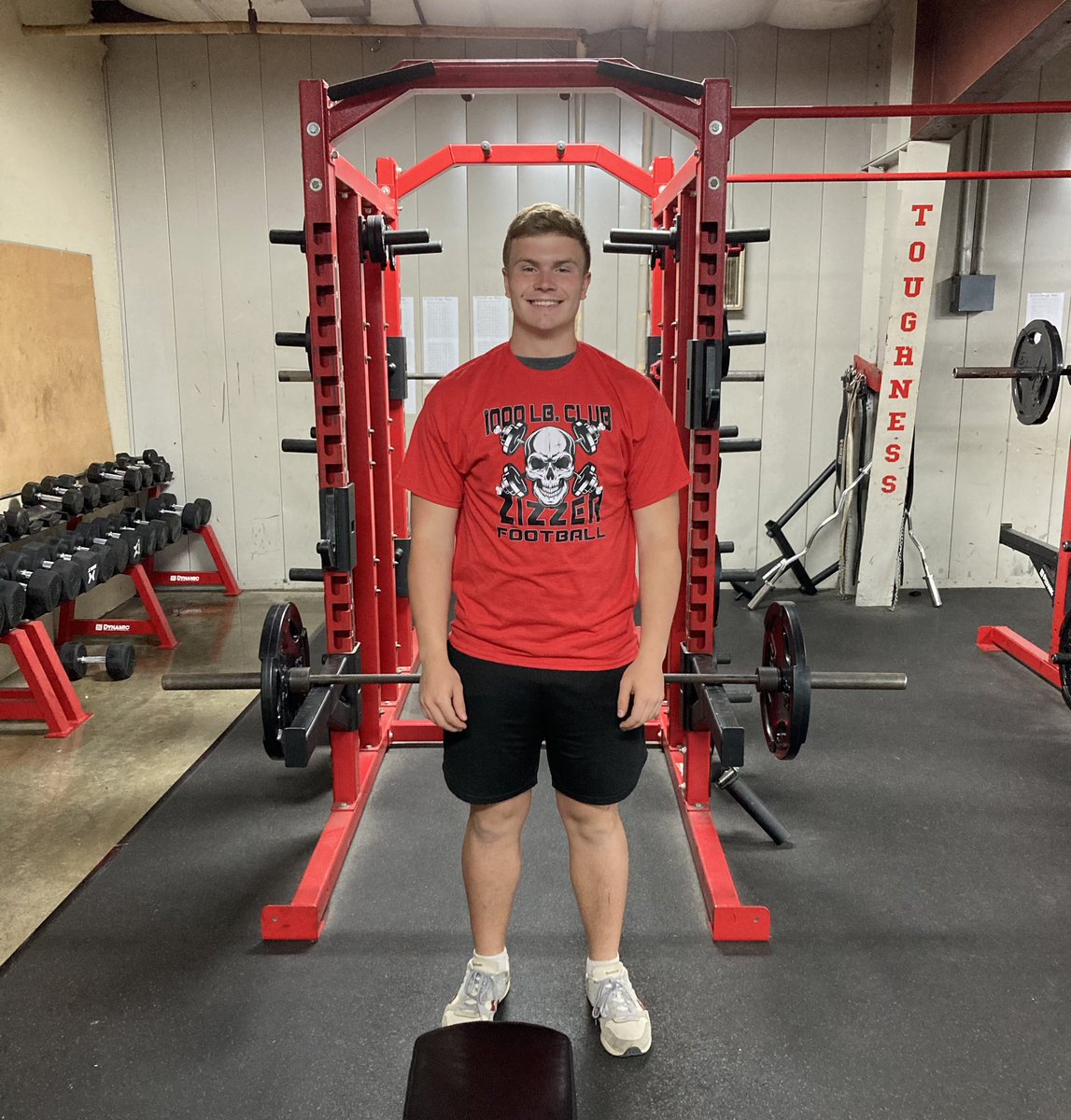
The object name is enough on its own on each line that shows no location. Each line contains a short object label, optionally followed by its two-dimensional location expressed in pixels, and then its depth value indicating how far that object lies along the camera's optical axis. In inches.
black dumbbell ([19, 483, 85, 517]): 127.2
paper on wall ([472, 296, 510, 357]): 163.0
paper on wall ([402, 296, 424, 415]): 163.6
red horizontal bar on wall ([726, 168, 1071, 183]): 93.7
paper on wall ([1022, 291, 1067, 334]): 159.5
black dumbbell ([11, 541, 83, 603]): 114.4
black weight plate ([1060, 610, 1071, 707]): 103.5
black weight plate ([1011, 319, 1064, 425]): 111.9
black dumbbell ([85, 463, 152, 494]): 143.9
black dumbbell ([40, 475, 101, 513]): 132.1
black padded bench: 38.5
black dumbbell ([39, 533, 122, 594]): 120.3
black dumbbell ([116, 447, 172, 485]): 154.4
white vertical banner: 141.6
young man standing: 50.1
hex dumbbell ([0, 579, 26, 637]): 102.7
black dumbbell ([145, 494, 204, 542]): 155.3
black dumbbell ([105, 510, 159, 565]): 137.6
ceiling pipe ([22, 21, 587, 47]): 144.5
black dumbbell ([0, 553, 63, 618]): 109.3
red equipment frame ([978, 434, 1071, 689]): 116.0
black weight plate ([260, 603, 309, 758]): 64.9
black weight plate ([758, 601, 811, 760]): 61.2
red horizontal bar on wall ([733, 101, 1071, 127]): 72.7
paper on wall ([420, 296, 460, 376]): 163.5
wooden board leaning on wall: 129.0
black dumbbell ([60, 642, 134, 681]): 112.7
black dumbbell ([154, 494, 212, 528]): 158.9
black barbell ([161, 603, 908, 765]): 61.7
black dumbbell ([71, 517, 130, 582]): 131.0
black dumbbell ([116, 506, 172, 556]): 142.0
